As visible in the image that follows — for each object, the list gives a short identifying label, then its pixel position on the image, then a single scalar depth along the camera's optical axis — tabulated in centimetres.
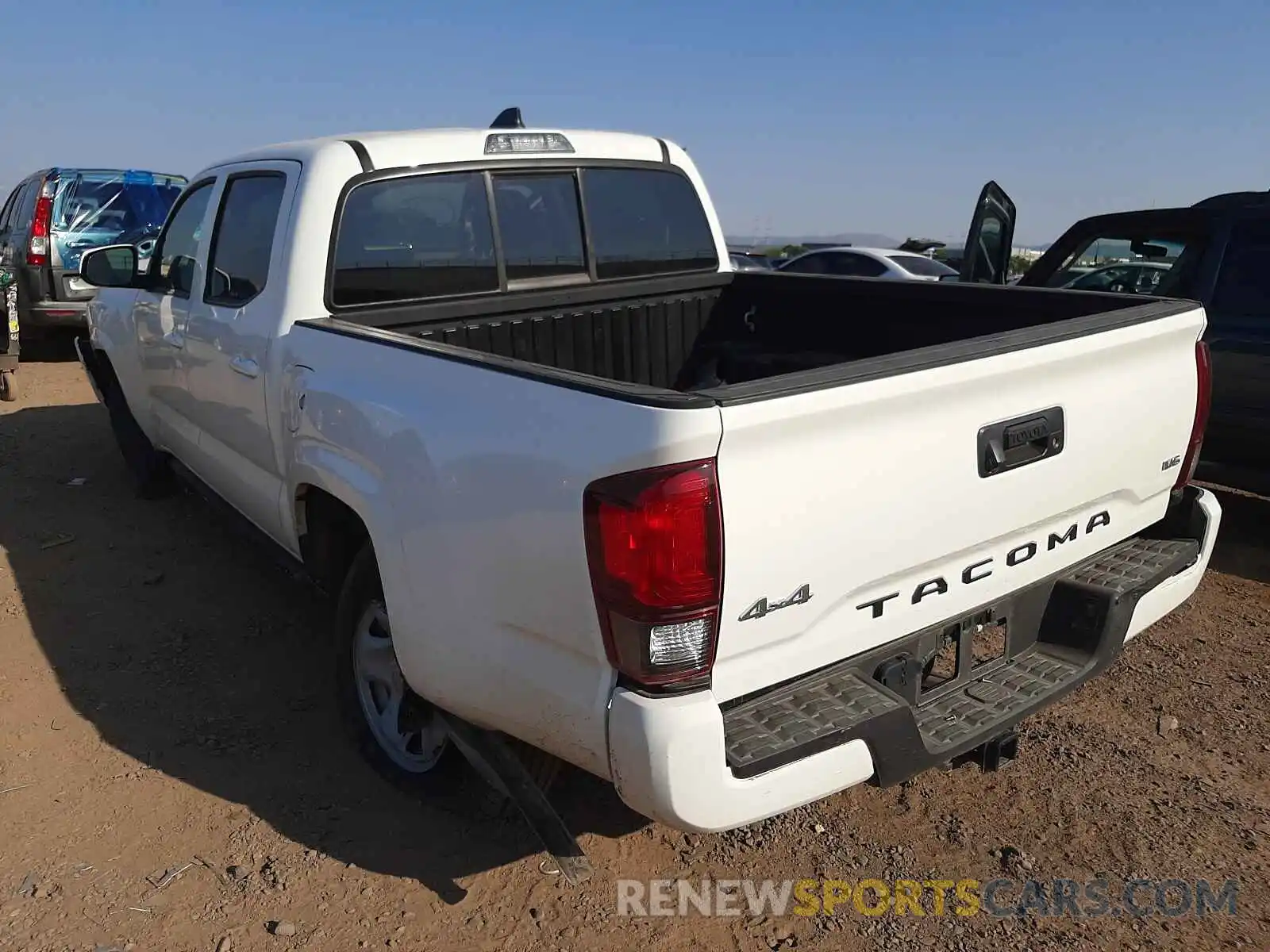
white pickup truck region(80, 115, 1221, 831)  209
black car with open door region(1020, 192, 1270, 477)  507
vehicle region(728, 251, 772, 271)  1748
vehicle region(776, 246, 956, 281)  1450
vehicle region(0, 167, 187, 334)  990
